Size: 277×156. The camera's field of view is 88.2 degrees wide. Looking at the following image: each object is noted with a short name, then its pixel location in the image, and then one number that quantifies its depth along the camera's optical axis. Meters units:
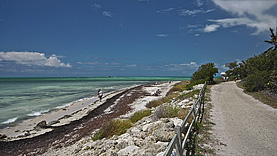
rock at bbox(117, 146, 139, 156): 4.89
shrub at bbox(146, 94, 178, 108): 15.84
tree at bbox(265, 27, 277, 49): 30.36
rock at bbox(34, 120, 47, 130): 11.94
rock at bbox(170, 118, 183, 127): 6.40
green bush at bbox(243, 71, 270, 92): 16.09
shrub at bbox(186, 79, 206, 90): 26.19
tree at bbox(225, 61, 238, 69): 47.24
